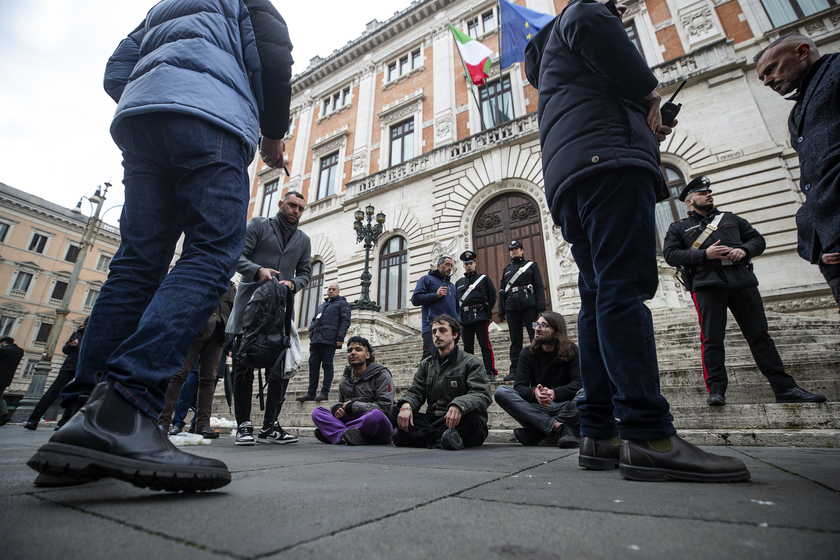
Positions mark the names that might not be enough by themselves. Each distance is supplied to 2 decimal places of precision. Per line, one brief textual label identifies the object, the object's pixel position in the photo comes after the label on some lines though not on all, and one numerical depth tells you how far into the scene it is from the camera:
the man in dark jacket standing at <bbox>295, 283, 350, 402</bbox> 6.29
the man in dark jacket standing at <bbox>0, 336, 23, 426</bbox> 7.04
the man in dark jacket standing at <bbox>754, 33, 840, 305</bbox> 1.90
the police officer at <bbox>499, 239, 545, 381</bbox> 5.77
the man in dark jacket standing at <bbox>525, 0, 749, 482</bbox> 1.54
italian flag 14.23
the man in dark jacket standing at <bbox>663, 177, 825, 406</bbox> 3.38
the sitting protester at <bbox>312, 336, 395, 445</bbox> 3.74
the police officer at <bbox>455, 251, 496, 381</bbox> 5.94
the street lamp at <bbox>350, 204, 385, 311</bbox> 11.05
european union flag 12.91
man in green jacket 3.29
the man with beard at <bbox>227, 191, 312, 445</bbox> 3.51
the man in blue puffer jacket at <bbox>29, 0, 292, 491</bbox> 1.18
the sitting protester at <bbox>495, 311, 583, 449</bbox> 3.41
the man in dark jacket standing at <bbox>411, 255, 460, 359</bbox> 6.16
